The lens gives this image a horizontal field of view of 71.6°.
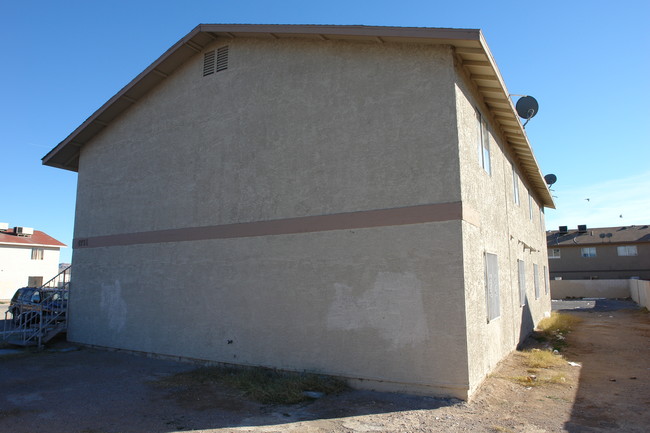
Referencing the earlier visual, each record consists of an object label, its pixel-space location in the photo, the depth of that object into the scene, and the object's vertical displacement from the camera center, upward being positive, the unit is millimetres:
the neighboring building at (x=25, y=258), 37250 +1420
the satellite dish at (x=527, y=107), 12982 +4798
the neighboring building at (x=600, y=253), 41906 +1929
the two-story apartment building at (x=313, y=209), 7766 +1392
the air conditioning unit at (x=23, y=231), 39500 +3806
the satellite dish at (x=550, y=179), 22109 +4599
